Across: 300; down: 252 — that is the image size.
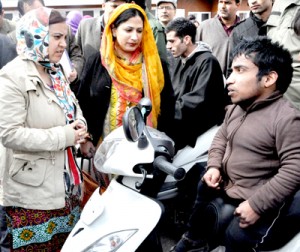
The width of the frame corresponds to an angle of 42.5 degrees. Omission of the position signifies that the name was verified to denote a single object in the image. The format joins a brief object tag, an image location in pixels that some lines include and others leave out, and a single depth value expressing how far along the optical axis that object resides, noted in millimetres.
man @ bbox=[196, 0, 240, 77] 4531
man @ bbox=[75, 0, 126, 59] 3898
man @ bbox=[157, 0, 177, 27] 5445
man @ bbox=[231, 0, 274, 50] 4117
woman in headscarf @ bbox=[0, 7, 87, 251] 2244
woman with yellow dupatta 2885
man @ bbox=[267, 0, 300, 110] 2951
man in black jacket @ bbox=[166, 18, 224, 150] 3051
